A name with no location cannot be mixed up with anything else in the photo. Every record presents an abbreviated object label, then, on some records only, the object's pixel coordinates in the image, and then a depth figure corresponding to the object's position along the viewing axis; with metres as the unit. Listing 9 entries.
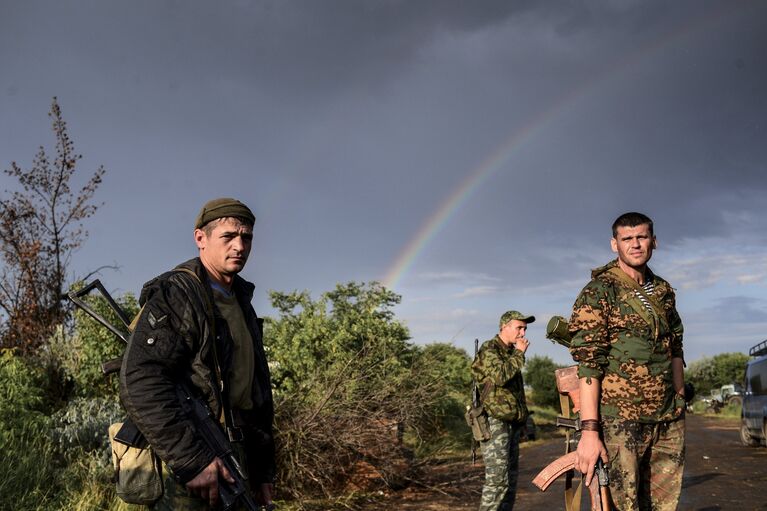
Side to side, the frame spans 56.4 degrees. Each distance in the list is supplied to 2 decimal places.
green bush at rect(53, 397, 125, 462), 7.75
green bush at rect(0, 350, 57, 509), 6.66
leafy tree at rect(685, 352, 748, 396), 76.69
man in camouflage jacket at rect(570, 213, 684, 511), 4.08
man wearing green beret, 2.78
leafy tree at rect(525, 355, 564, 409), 39.06
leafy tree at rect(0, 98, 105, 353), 12.33
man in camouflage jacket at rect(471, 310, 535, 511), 6.47
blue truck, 14.71
